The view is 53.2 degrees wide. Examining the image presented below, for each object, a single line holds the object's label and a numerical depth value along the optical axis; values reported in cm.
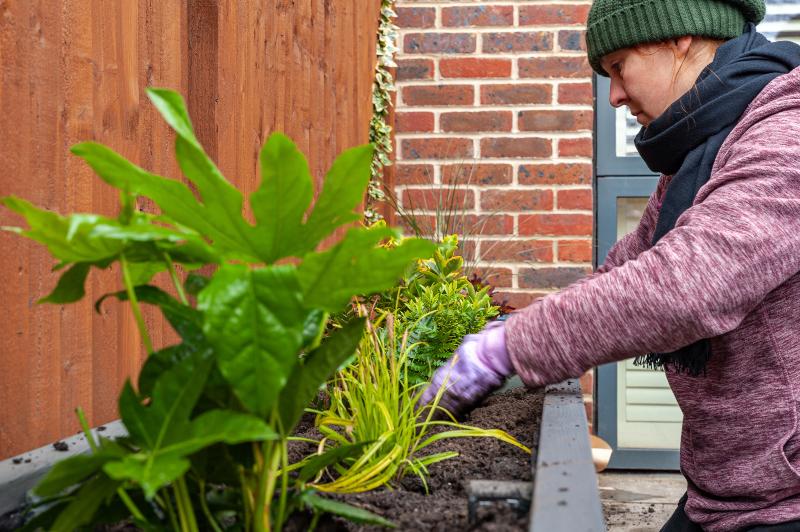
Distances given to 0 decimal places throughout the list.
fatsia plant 60
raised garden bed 76
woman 112
